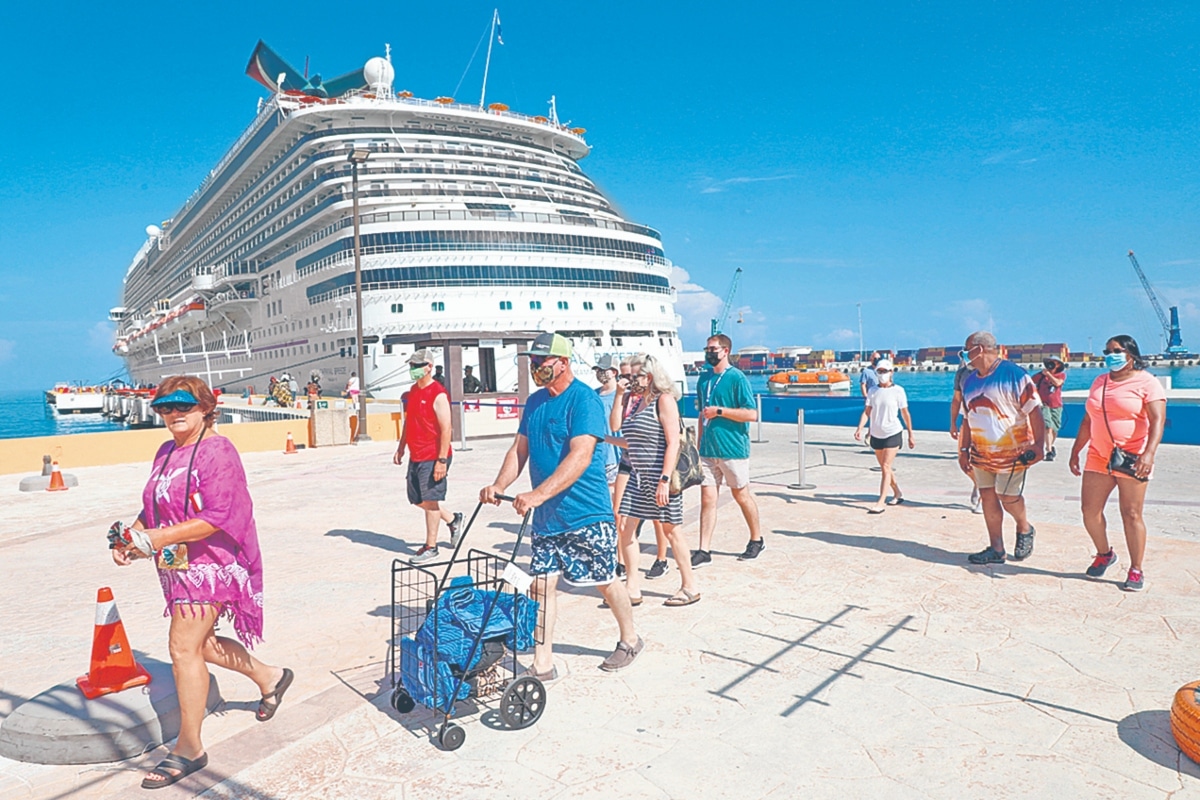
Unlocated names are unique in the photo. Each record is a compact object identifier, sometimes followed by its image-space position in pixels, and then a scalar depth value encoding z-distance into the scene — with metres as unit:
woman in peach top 4.99
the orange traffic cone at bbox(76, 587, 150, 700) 3.53
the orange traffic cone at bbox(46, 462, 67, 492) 11.82
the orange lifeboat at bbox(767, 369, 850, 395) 68.44
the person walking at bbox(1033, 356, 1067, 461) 10.13
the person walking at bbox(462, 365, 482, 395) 33.75
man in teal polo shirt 5.96
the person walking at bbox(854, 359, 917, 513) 8.11
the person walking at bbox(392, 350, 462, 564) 6.53
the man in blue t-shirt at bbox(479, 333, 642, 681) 3.77
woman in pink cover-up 3.09
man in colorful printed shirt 5.66
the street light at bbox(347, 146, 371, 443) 17.75
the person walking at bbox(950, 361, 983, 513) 6.37
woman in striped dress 5.02
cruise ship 33.34
